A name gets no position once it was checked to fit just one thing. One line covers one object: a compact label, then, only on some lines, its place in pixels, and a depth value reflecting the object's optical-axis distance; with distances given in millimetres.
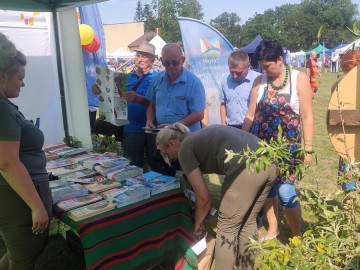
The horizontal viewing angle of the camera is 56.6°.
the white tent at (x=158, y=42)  19864
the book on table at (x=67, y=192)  2055
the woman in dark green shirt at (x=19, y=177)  1529
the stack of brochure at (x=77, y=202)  1924
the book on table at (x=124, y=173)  2311
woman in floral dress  2309
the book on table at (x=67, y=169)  2461
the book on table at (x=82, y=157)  2748
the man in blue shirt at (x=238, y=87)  3492
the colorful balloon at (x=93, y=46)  4745
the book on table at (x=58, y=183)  2199
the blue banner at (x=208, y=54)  5633
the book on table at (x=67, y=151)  2916
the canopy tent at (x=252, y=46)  12817
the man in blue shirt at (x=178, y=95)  2777
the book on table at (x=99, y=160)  2571
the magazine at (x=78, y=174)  2382
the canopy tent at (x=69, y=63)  3326
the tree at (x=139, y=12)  87969
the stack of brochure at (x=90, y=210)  1782
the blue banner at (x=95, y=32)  4738
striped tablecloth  1740
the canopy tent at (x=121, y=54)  26988
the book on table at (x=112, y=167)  2426
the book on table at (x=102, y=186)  2160
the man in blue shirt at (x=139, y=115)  3266
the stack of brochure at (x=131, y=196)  1926
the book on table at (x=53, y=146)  3150
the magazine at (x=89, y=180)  2299
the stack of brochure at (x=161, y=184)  2100
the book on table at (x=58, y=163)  2596
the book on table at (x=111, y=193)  1979
